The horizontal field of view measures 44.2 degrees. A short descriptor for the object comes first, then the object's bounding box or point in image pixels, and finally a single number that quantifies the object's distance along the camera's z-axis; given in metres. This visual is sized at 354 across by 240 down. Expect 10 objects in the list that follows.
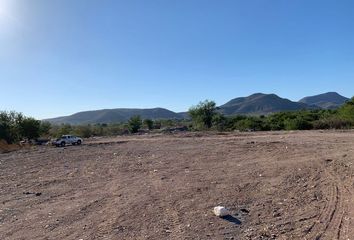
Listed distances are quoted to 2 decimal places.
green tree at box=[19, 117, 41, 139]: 66.12
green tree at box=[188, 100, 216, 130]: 86.53
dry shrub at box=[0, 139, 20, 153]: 49.27
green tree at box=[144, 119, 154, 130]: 107.28
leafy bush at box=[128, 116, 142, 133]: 91.81
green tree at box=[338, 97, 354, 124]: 52.58
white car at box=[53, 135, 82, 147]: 53.12
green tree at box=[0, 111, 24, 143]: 62.50
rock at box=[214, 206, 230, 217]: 10.35
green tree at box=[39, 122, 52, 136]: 75.62
